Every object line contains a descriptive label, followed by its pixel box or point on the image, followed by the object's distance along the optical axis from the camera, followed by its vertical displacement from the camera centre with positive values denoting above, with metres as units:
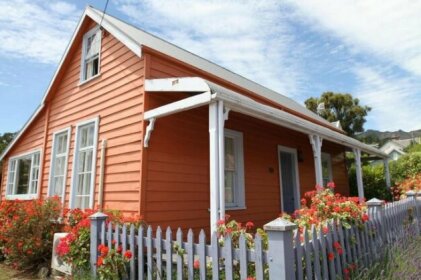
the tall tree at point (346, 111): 34.75 +8.94
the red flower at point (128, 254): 3.94 -0.73
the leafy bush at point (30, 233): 6.16 -0.71
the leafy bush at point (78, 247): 4.82 -0.78
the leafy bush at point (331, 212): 3.91 -0.24
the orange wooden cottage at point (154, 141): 5.82 +1.30
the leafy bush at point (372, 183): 13.95 +0.42
